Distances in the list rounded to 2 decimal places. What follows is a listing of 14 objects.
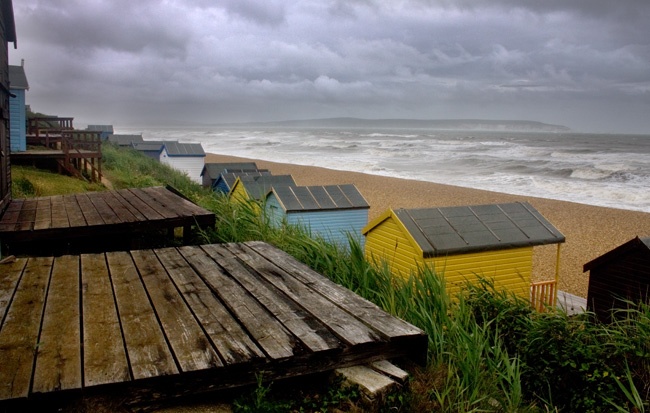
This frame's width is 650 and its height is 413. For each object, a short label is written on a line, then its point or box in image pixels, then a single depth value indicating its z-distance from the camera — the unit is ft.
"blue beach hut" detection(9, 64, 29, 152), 63.62
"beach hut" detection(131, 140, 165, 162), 146.59
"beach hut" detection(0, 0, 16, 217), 25.63
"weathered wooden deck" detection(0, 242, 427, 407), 8.71
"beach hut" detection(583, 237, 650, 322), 33.91
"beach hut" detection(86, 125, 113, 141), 211.20
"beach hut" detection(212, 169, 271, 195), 77.66
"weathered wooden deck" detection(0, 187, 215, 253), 21.28
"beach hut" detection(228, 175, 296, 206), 55.88
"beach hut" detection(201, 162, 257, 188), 93.19
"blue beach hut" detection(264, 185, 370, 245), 47.85
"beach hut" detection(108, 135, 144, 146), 170.22
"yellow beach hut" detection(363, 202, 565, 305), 33.71
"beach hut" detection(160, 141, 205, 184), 121.60
